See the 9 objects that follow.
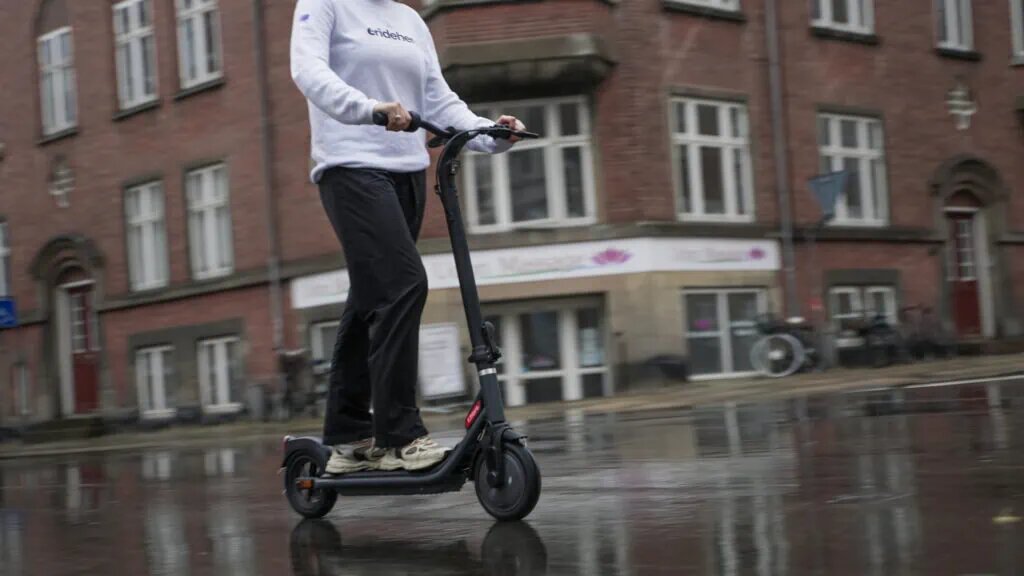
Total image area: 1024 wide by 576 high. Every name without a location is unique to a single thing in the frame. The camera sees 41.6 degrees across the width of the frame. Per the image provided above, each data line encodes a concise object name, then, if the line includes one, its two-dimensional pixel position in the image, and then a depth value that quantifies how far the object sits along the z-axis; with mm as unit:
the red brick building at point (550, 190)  20156
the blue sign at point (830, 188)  19641
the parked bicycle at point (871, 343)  21750
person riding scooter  4770
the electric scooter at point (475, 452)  4480
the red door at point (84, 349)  26969
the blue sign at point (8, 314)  23234
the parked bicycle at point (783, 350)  20219
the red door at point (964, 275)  25266
